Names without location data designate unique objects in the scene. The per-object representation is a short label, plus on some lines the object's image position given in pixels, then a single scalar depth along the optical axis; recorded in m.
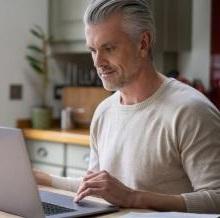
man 1.34
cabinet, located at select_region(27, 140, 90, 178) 3.01
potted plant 3.35
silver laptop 1.19
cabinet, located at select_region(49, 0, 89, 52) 3.33
